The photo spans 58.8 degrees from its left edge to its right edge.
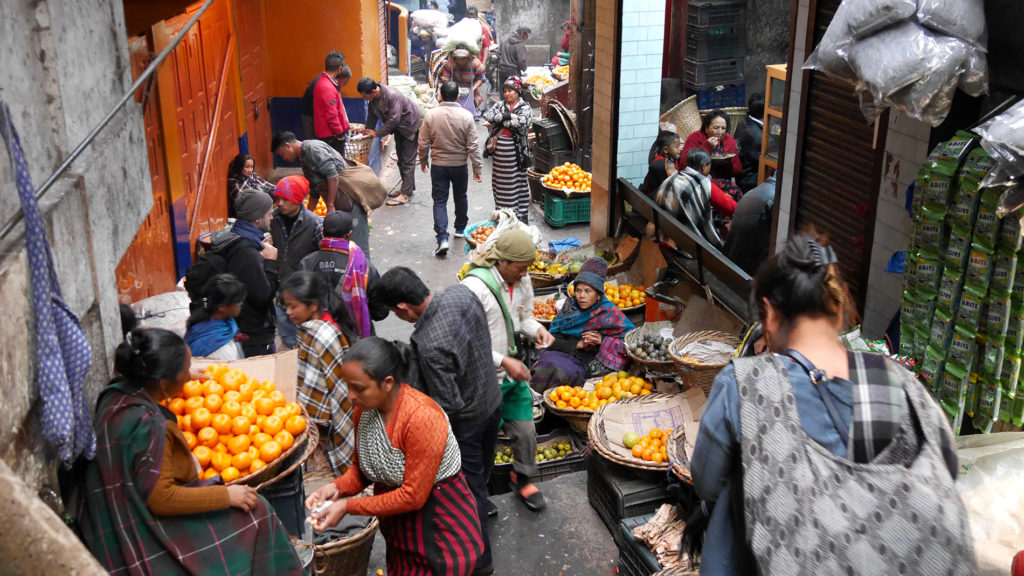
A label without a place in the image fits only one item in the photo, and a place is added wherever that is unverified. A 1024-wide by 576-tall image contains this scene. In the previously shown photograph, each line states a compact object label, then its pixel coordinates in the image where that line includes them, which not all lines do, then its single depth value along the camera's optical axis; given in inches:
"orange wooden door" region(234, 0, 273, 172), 430.0
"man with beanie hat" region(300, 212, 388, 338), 246.8
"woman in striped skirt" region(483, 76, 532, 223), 392.2
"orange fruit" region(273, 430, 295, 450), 161.3
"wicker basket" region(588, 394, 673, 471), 203.2
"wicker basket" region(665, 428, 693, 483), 190.5
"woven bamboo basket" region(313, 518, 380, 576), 174.2
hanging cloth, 101.7
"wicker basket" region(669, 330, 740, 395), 217.0
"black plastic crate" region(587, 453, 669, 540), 203.5
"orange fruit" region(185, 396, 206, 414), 161.9
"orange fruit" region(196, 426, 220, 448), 158.4
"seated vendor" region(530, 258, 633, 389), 261.6
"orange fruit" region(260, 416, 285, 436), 162.7
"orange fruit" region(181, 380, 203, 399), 165.2
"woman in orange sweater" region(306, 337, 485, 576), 138.9
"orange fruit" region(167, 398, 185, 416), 162.9
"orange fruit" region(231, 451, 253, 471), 155.6
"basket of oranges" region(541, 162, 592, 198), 426.6
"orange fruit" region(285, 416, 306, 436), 165.9
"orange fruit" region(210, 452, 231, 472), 155.9
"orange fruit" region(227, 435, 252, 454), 158.7
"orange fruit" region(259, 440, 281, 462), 157.6
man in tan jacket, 388.5
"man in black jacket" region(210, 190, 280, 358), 245.1
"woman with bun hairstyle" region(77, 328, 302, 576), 120.0
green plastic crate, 431.2
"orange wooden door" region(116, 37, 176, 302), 251.3
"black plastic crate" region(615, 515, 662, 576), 181.3
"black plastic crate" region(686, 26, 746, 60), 538.9
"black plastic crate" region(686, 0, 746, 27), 534.9
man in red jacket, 422.0
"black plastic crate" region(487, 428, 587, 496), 233.5
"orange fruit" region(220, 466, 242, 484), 153.2
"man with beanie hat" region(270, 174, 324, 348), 270.8
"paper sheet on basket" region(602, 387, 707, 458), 220.8
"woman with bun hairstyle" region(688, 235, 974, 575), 87.4
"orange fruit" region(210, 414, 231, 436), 160.4
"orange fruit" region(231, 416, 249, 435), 159.9
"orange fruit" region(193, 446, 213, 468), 155.1
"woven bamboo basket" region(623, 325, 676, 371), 243.9
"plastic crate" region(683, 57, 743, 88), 544.1
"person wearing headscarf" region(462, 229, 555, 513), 195.6
